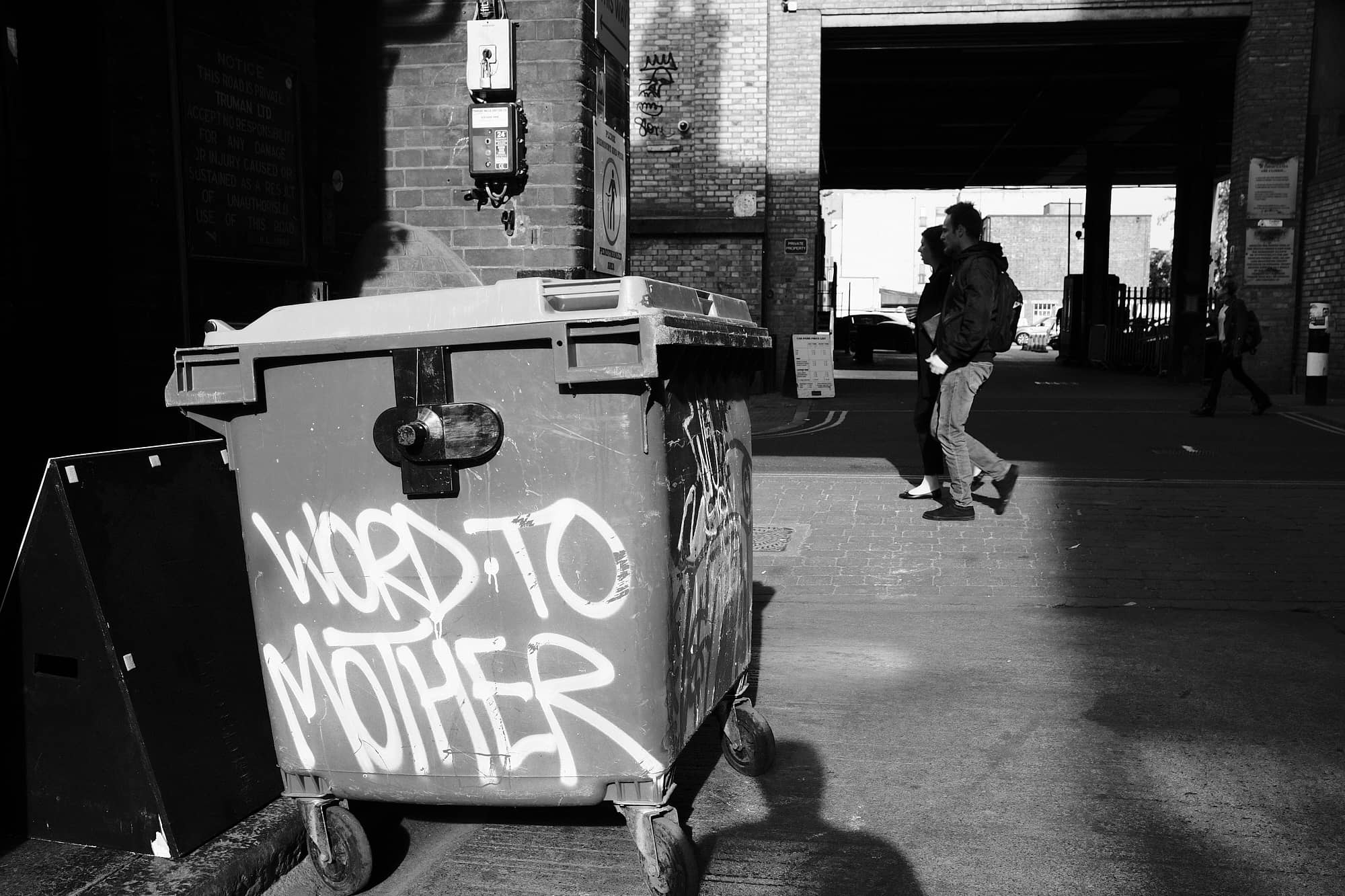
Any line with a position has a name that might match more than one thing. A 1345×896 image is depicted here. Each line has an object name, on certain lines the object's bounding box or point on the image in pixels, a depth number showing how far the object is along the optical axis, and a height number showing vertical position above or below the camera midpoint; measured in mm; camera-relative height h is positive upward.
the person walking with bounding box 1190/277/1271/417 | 13852 -541
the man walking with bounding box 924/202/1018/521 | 7062 -243
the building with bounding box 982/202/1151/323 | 82688 +3788
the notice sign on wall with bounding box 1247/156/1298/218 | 17750 +1723
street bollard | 15133 -658
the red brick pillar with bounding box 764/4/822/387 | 18234 +2055
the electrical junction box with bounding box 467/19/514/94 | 5250 +1088
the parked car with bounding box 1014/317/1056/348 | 46531 -1352
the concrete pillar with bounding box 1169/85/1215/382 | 21359 +1188
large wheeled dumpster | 2803 -593
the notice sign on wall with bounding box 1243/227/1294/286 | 17891 +705
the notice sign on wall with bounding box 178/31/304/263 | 4855 +621
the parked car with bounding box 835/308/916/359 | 34000 -980
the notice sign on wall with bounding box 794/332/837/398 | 17812 -969
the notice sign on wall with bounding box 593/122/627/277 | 5832 +505
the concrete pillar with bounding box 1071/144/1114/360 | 30609 +1603
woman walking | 7762 -332
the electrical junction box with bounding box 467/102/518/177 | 5352 +737
